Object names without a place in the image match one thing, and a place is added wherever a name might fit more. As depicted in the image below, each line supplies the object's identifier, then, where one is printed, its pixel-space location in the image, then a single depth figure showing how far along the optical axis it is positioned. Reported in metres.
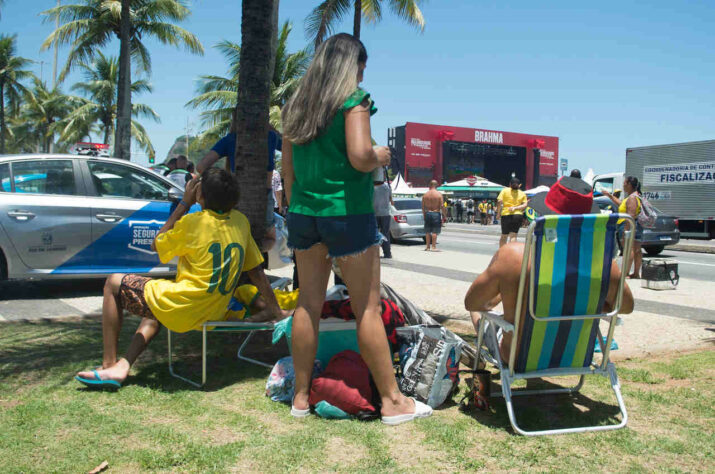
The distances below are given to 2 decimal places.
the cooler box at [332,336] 3.49
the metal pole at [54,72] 50.06
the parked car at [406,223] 16.83
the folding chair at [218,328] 3.47
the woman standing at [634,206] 9.52
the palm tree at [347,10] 15.64
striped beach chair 2.82
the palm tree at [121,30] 19.67
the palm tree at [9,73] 38.31
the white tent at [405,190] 30.89
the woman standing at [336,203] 2.88
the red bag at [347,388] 3.04
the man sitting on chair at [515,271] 2.99
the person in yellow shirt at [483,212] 36.66
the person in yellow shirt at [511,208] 12.43
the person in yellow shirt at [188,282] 3.39
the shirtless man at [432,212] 14.54
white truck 19.80
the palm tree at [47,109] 47.94
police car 6.27
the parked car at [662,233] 14.73
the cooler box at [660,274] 8.26
